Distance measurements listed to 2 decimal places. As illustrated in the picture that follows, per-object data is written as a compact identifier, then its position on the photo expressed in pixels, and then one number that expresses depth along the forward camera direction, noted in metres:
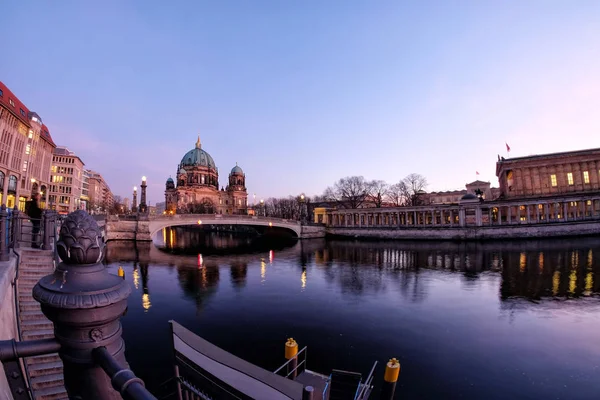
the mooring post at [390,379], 8.84
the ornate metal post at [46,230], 13.13
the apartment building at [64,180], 84.69
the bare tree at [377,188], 100.35
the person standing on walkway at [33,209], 17.34
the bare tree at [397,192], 100.81
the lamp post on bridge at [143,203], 60.99
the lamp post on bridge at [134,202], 62.90
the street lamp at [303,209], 75.34
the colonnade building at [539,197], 64.81
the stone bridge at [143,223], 56.59
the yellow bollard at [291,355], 10.00
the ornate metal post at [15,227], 11.24
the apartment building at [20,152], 43.75
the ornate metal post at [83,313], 2.35
